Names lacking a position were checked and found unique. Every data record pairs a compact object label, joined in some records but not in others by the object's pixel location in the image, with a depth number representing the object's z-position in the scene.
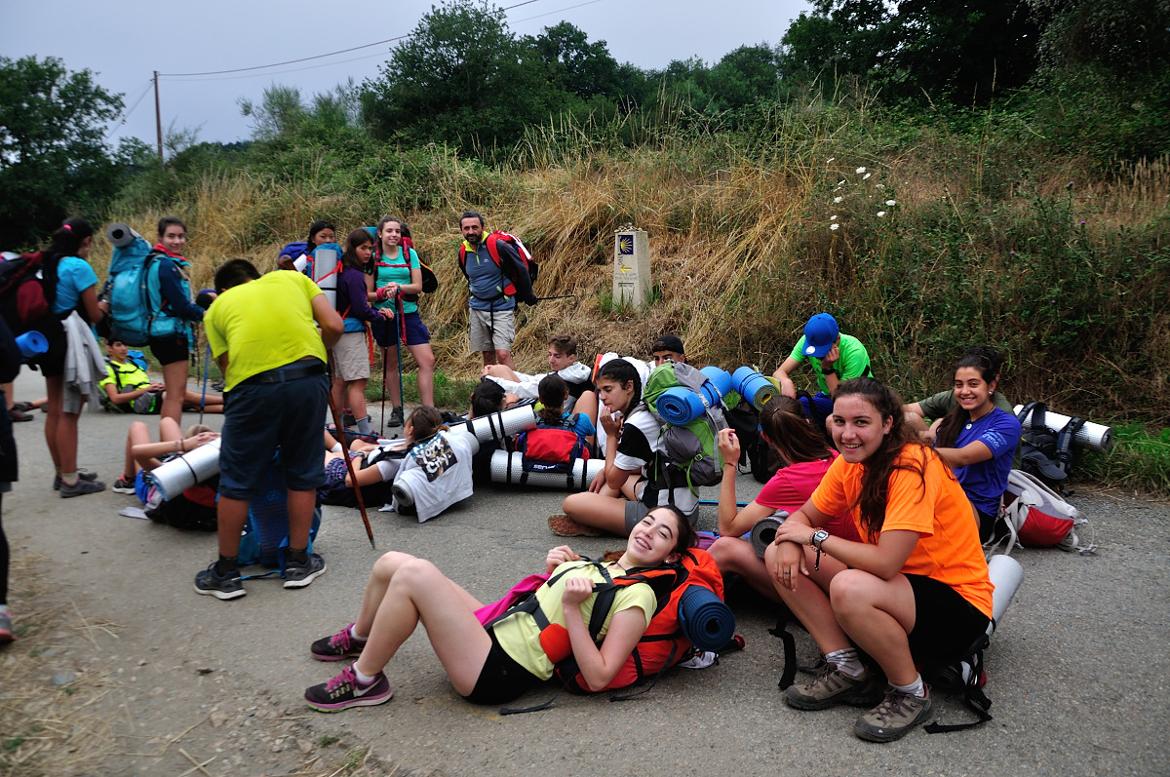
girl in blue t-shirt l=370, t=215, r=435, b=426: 7.85
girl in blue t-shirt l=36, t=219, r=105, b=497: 5.69
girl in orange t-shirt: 2.97
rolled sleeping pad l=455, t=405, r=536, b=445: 6.01
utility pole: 37.25
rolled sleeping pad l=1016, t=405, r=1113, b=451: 5.52
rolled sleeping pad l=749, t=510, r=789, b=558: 3.58
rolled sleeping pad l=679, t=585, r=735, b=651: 3.24
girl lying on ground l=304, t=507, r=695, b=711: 3.15
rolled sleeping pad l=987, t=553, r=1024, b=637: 3.44
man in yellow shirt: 4.24
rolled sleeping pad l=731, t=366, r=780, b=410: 5.87
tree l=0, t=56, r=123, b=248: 28.75
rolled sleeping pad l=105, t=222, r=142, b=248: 5.84
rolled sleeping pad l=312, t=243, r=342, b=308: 7.33
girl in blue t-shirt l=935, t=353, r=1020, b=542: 4.29
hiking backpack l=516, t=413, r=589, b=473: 6.03
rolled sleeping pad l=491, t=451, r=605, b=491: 6.02
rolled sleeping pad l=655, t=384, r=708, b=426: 4.41
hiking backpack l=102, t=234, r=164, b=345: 6.16
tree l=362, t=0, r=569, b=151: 22.17
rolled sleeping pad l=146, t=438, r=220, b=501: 5.01
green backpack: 4.48
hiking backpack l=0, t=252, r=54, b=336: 4.97
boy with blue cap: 5.87
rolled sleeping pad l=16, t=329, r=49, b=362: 5.67
